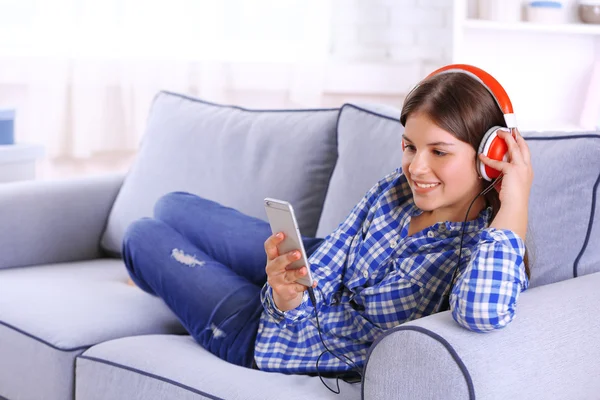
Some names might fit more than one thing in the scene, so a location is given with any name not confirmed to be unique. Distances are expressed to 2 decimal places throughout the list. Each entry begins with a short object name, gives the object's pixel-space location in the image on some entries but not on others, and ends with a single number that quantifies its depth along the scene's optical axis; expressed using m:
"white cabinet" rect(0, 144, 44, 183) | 3.78
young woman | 2.26
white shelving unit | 4.26
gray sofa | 2.12
